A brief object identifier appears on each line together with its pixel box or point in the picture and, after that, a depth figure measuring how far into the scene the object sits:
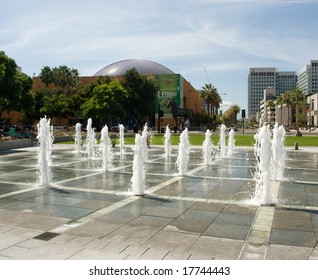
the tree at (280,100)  99.00
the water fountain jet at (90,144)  20.09
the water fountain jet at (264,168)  8.35
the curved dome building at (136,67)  100.41
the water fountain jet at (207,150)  16.52
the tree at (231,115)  163.32
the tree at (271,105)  126.21
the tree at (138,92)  62.53
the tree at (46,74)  75.25
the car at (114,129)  58.95
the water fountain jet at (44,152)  10.98
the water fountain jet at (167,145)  21.48
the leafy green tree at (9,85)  35.38
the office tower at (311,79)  197.62
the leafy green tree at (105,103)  52.22
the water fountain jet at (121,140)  22.70
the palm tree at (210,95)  92.06
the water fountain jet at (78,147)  23.14
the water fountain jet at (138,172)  9.45
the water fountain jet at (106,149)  14.39
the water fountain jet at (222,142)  20.02
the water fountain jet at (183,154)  13.05
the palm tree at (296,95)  88.19
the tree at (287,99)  94.62
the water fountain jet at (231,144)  22.57
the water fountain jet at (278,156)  12.05
